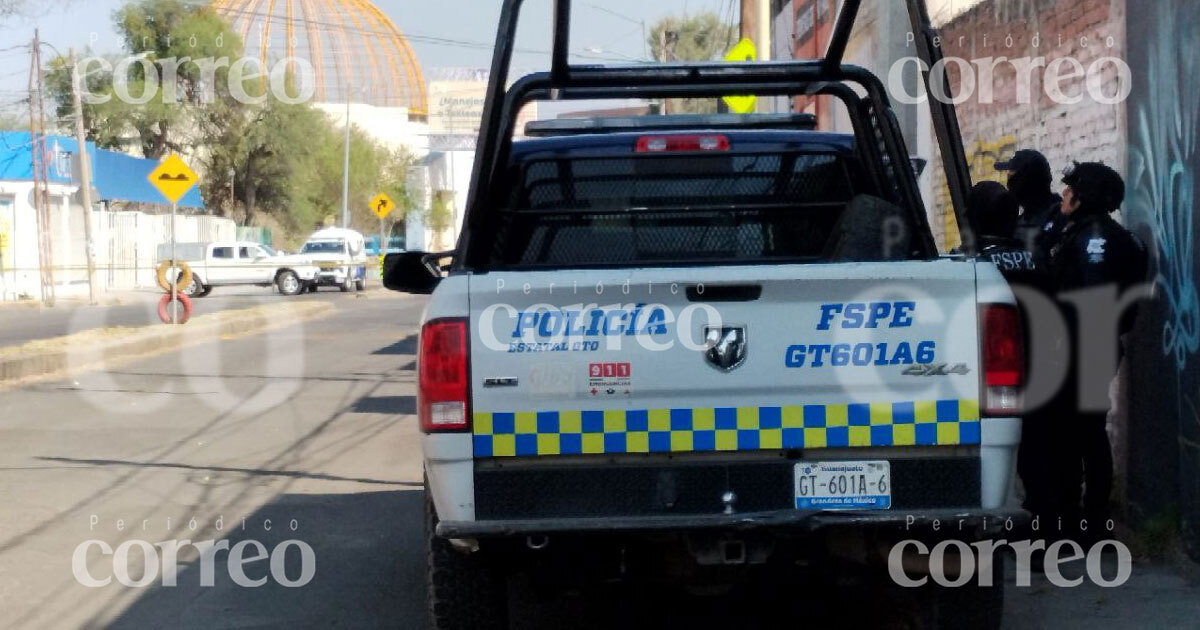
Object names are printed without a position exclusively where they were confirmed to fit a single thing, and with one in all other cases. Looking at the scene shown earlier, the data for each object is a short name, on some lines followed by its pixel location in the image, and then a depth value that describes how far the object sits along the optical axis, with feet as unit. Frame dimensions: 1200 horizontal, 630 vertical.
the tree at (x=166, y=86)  197.47
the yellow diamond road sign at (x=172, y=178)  78.64
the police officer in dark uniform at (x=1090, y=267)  21.36
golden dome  382.22
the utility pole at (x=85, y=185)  111.45
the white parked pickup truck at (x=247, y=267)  147.43
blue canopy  134.31
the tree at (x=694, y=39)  196.48
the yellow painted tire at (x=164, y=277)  86.99
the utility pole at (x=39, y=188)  118.42
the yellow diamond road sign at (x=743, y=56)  50.03
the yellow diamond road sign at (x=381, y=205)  155.01
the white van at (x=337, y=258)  149.28
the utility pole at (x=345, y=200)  202.69
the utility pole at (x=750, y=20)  59.11
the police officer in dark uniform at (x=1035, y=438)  21.67
